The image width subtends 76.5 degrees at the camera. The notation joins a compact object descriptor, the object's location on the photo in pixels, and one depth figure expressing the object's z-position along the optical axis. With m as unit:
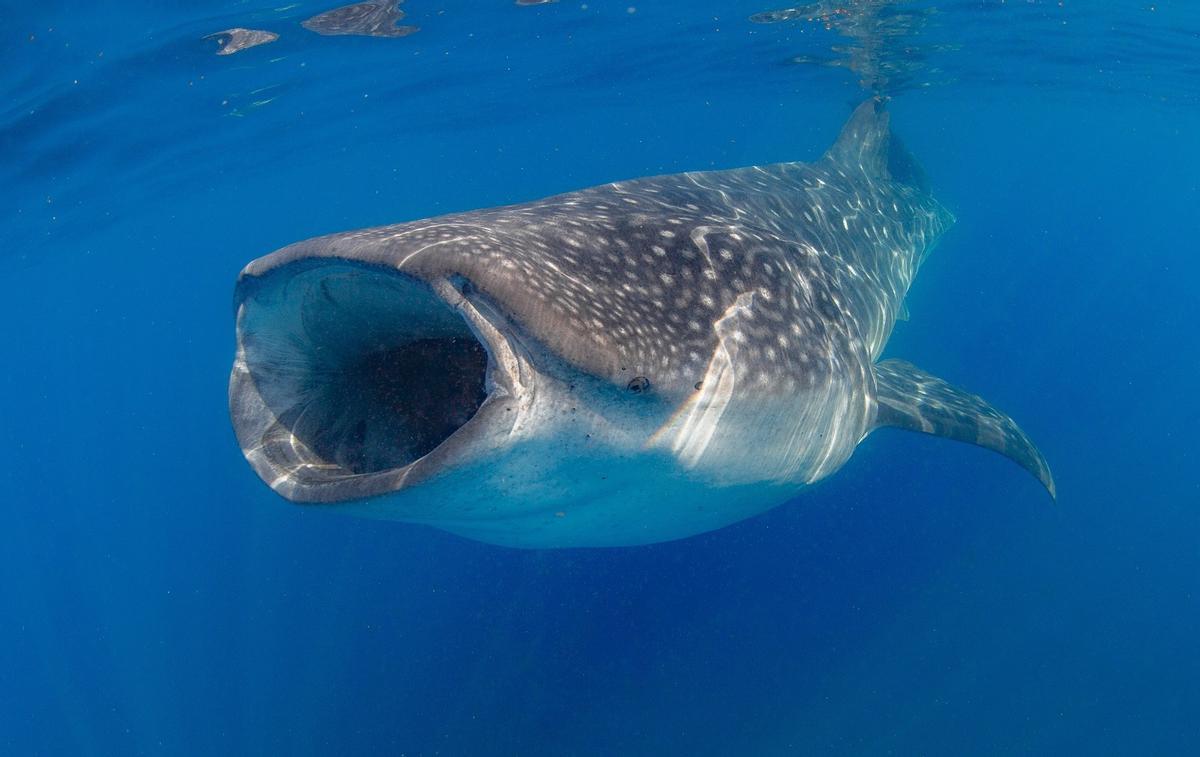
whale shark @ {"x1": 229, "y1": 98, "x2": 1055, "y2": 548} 2.29
